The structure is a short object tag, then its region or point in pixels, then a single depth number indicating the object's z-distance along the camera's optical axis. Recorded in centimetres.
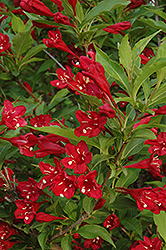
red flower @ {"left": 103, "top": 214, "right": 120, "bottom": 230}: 83
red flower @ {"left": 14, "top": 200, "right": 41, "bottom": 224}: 78
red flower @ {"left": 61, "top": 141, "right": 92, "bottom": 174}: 70
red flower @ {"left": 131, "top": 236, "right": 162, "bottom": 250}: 79
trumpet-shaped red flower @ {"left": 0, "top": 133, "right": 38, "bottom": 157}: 80
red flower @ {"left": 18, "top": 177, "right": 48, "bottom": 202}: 79
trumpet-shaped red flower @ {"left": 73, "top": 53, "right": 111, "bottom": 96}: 67
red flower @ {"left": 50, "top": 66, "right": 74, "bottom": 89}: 83
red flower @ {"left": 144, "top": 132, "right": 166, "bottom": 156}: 75
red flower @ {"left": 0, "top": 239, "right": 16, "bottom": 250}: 81
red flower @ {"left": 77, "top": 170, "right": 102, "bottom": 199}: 70
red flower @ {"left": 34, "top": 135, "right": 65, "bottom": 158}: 75
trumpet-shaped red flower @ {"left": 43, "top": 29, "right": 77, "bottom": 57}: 83
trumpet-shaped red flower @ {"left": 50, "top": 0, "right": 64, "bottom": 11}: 86
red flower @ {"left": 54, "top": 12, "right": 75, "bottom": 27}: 81
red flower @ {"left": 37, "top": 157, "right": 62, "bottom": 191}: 74
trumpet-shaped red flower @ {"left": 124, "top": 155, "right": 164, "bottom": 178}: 75
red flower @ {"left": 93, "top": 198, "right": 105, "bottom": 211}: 75
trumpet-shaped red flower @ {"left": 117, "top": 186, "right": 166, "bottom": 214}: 74
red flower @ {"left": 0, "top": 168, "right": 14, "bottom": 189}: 78
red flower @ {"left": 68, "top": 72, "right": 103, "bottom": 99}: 69
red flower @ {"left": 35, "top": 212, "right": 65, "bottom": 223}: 77
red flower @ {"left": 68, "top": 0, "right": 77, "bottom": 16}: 81
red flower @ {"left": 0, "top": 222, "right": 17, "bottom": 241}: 81
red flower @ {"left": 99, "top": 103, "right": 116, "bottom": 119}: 66
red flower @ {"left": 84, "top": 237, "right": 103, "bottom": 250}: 84
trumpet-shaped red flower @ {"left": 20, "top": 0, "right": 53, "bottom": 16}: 84
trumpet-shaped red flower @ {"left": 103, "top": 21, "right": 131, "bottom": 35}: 86
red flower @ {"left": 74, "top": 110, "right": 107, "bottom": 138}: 68
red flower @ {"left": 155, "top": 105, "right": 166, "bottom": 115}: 70
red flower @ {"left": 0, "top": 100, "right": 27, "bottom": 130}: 80
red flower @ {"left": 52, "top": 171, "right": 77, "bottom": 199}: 71
